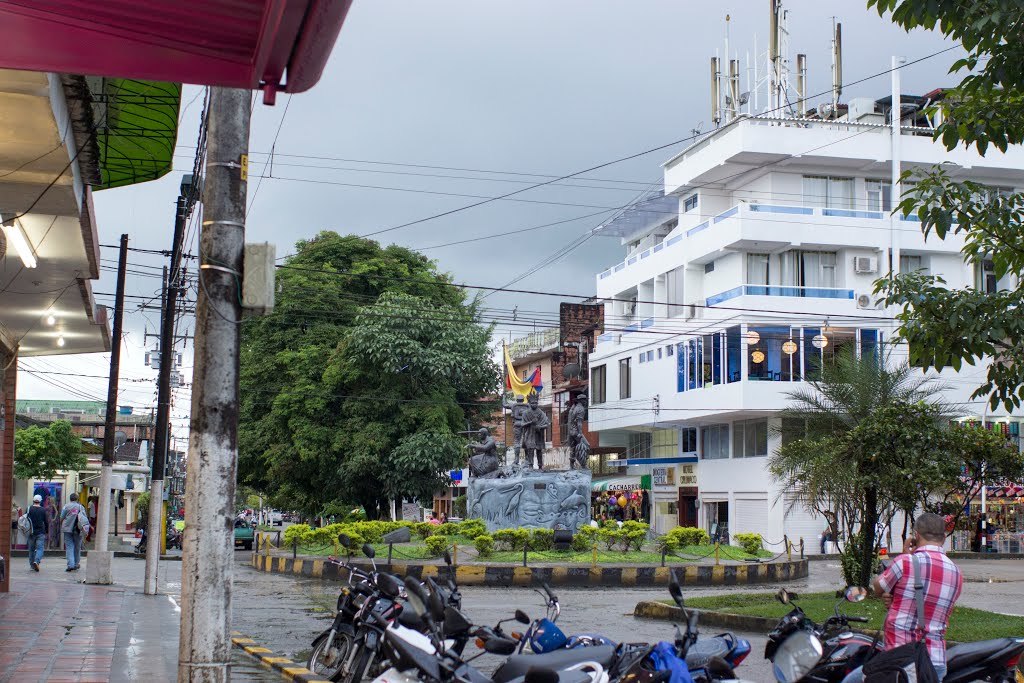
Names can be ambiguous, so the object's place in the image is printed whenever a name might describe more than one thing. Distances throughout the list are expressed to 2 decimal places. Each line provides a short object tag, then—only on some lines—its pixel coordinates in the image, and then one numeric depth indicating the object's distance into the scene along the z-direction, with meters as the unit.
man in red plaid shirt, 6.89
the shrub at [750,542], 30.11
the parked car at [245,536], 46.38
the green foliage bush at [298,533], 29.39
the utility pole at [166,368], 22.78
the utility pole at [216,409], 6.86
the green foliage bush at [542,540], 27.47
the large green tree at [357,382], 40.03
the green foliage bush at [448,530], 30.58
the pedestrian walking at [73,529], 27.14
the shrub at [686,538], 28.88
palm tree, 16.20
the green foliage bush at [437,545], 25.75
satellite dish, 56.09
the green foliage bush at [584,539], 27.58
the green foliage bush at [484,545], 26.08
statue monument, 31.05
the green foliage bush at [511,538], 27.16
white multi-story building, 42.88
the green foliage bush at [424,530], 30.16
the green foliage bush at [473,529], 27.27
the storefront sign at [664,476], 50.44
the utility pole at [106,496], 22.91
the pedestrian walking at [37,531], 26.58
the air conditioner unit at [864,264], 43.91
